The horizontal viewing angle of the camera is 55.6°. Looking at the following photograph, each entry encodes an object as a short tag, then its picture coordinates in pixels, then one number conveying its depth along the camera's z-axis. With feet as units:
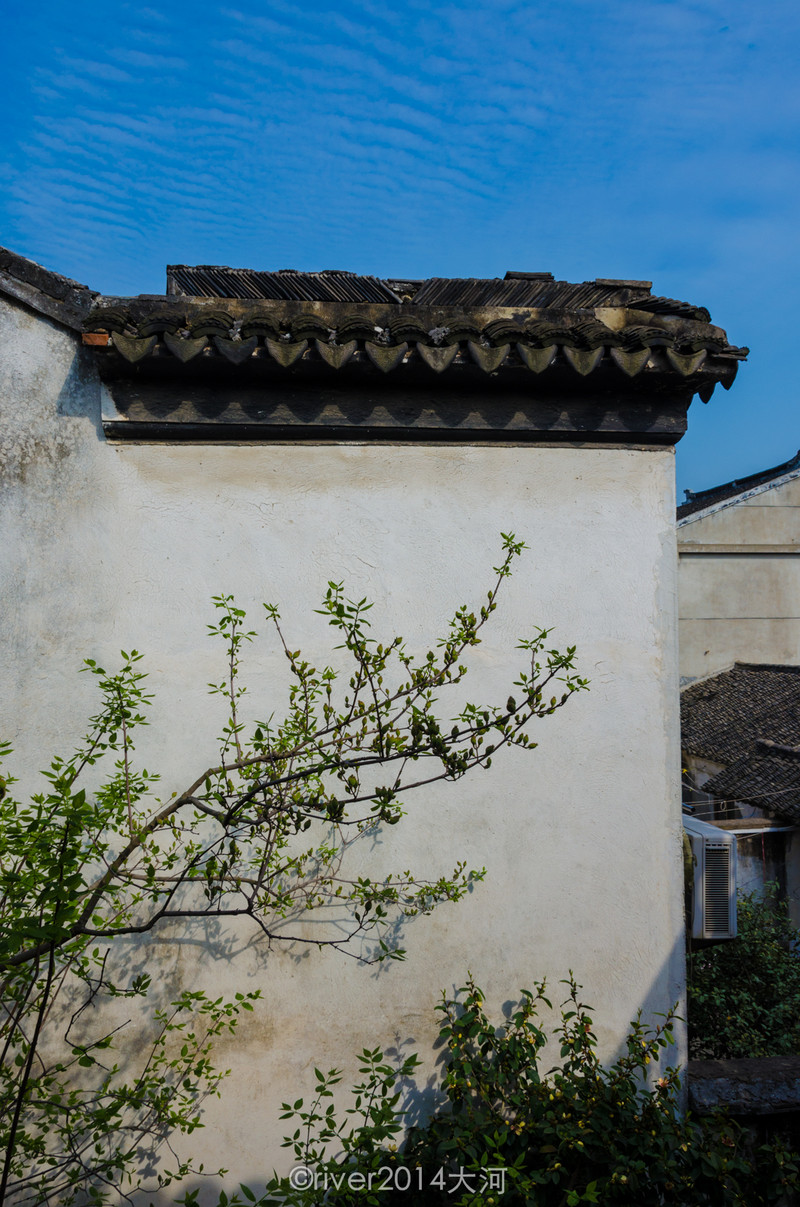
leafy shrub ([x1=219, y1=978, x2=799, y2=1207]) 9.46
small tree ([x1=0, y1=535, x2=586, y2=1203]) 8.26
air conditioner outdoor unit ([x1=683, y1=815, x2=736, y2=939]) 12.74
